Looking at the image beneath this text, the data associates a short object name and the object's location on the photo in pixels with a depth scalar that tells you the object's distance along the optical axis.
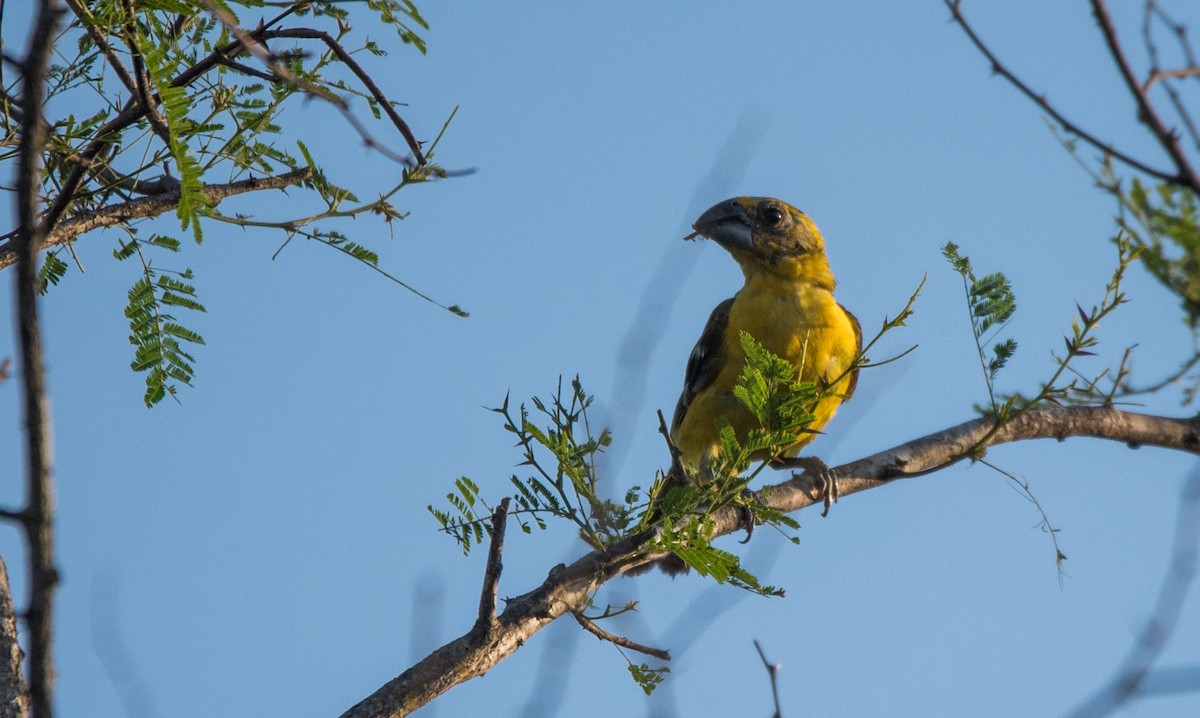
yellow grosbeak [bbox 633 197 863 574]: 12.00
